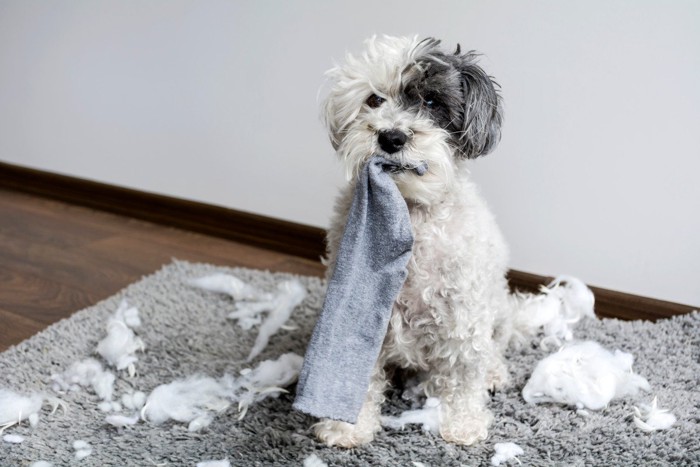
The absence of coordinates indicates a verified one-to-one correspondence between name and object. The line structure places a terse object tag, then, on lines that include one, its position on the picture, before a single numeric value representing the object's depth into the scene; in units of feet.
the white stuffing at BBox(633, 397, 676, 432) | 3.92
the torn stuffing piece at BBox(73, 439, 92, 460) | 3.77
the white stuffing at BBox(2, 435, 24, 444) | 3.88
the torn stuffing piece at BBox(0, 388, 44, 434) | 4.05
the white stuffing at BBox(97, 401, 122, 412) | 4.25
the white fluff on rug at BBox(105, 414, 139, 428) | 4.07
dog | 3.38
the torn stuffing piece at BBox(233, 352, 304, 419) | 4.34
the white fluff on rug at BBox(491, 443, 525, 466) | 3.70
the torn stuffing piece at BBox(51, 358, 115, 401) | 4.42
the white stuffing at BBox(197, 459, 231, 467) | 3.66
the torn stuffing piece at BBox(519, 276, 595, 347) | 5.01
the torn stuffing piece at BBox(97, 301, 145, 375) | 4.70
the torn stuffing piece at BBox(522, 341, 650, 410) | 4.13
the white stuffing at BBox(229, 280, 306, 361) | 5.16
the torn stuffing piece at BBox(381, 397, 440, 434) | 3.99
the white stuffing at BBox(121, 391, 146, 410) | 4.27
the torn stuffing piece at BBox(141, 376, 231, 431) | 4.15
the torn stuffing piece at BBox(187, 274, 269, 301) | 5.83
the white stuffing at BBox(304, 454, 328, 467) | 3.69
